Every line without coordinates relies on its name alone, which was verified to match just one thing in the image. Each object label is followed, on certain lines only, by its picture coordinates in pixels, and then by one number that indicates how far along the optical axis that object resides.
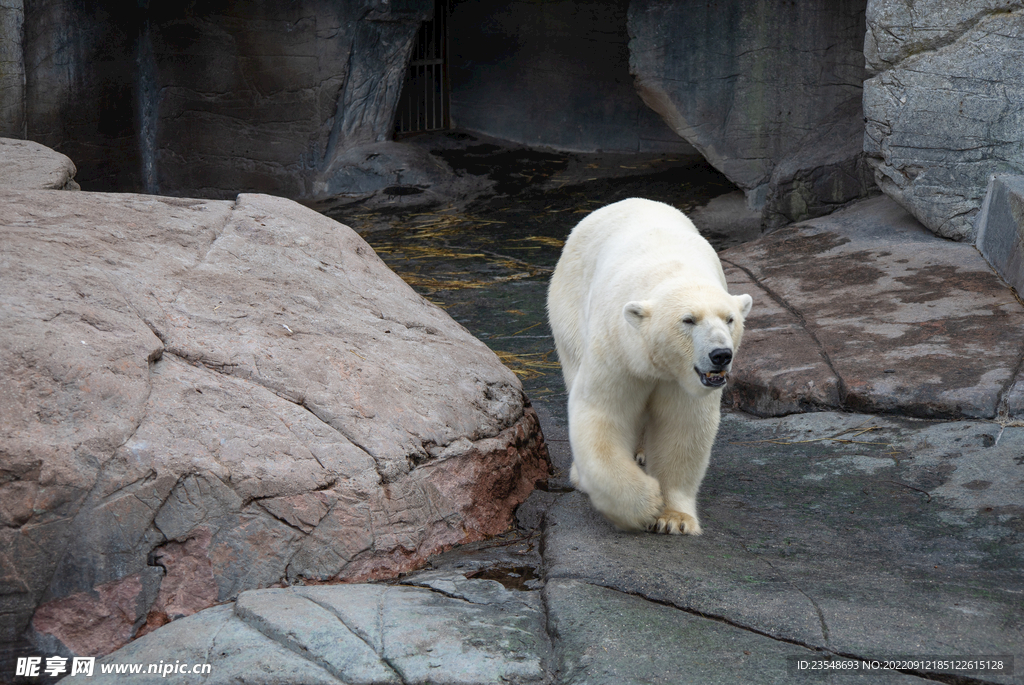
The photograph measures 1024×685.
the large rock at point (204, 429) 4.89
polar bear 5.43
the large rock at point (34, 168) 9.54
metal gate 24.25
